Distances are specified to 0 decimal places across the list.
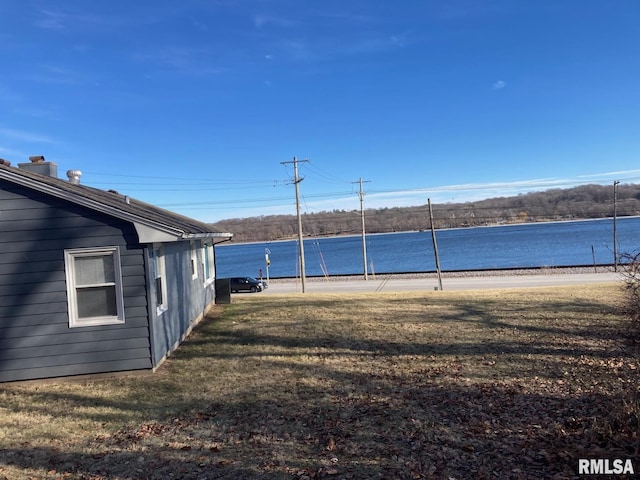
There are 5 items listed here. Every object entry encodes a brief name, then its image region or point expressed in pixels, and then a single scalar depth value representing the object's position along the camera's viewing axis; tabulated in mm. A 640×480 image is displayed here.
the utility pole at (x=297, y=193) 37188
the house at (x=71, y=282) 7434
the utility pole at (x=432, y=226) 32306
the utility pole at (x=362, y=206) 46069
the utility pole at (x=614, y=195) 42906
